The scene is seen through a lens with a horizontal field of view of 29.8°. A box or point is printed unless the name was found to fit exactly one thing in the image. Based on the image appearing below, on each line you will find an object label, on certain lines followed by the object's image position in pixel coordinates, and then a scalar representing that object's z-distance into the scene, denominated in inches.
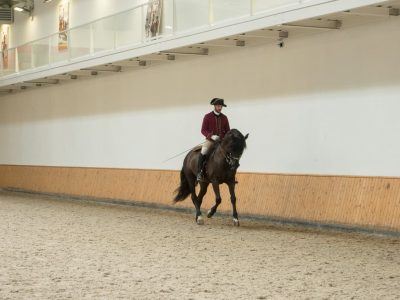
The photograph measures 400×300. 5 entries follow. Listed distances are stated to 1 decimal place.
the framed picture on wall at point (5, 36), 1565.1
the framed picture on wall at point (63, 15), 1280.8
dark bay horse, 572.7
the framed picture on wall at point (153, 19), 787.4
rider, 613.6
